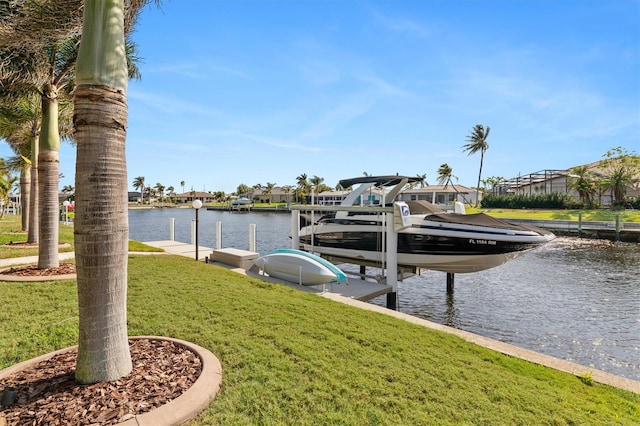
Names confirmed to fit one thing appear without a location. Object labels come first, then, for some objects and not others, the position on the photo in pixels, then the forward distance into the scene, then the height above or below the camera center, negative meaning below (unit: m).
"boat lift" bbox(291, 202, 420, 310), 8.91 -0.77
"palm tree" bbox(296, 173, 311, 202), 87.62 +4.97
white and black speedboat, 8.70 -0.77
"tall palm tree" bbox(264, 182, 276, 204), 107.39 +5.59
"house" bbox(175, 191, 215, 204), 139.11 +3.38
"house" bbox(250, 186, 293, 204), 101.16 +2.91
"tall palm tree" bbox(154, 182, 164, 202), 136.00 +6.27
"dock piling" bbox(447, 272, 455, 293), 11.40 -2.41
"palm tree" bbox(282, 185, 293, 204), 99.31 +4.81
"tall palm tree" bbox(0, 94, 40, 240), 9.91 +2.66
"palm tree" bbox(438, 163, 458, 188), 71.00 +7.50
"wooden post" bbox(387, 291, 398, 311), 9.13 -2.42
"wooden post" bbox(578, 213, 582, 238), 27.48 -1.48
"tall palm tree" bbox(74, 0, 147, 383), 2.68 +0.08
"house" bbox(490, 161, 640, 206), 40.88 +3.85
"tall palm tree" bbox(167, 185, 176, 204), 139.88 +5.09
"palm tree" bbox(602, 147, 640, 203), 37.09 +3.71
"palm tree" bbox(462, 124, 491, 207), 62.03 +12.21
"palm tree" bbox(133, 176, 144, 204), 134.65 +7.96
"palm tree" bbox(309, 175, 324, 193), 96.50 +6.99
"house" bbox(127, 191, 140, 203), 135.66 +2.91
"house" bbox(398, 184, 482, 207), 50.25 +2.02
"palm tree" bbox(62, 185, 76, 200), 108.97 +4.51
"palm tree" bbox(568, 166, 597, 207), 39.47 +2.74
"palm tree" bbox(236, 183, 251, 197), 120.66 +5.61
